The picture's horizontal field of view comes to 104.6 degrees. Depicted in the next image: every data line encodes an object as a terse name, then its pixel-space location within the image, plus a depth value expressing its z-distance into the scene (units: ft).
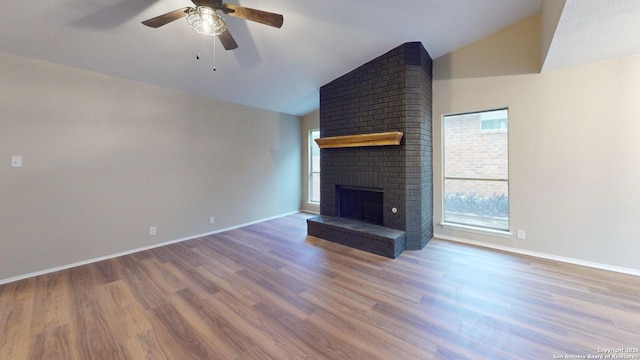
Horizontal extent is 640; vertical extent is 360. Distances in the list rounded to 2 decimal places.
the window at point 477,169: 11.64
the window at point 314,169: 19.90
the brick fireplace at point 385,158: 11.48
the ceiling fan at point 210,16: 6.43
